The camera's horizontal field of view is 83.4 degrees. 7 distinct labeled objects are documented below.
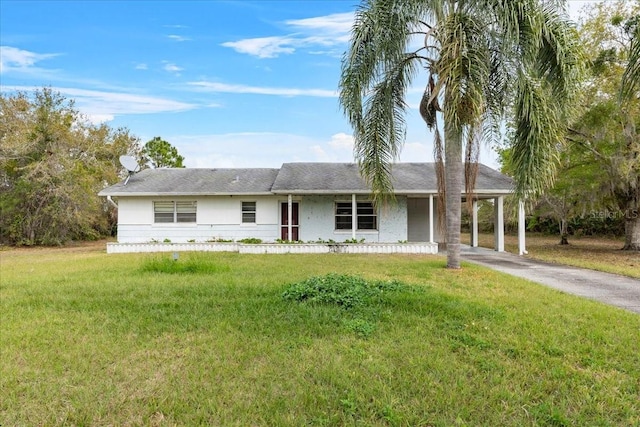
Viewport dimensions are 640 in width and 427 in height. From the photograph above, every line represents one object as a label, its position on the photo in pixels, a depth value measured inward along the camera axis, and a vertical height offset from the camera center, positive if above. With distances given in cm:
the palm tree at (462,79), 811 +329
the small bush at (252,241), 1630 -121
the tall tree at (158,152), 3600 +638
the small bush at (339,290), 586 -136
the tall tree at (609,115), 1426 +382
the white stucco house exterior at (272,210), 1717 +20
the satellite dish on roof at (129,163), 1948 +290
